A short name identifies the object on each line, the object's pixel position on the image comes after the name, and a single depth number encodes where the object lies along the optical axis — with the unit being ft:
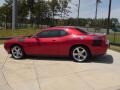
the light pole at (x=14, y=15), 36.13
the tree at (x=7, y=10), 72.20
